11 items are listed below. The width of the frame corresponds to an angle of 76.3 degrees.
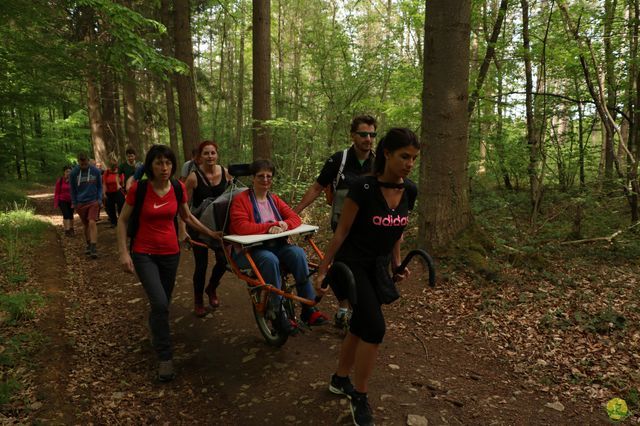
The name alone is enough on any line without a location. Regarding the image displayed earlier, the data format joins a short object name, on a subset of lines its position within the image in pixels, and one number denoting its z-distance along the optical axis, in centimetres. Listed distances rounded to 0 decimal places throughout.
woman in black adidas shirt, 283
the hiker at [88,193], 891
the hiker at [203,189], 546
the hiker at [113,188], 1090
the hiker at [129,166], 1047
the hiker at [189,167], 570
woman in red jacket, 421
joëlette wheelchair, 407
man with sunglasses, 449
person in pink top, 1039
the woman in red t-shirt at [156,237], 407
